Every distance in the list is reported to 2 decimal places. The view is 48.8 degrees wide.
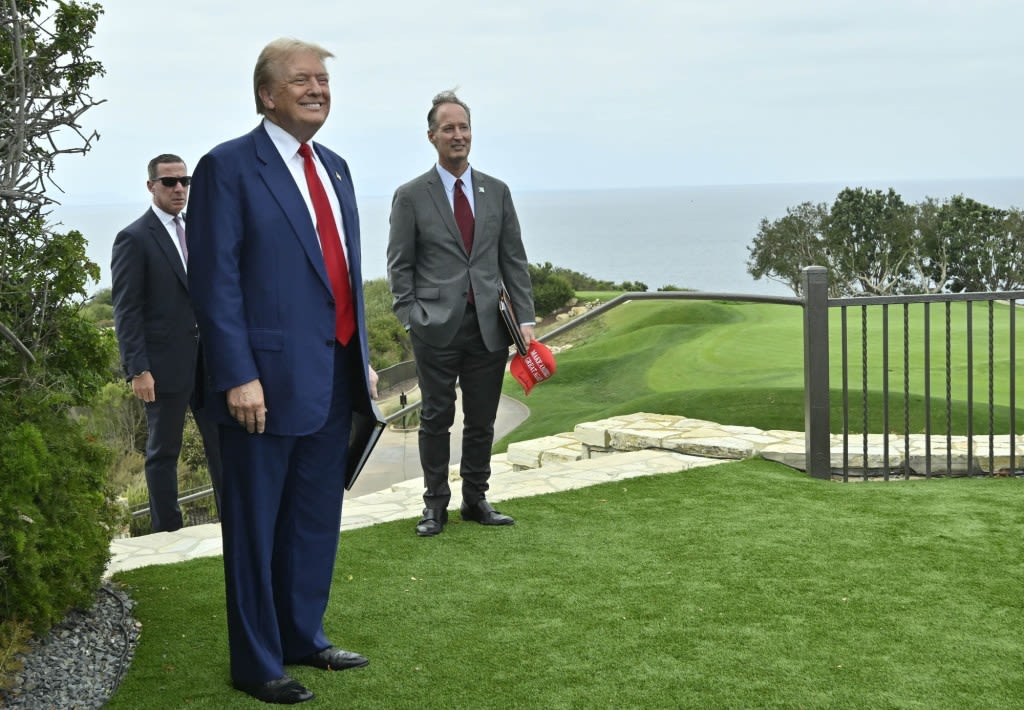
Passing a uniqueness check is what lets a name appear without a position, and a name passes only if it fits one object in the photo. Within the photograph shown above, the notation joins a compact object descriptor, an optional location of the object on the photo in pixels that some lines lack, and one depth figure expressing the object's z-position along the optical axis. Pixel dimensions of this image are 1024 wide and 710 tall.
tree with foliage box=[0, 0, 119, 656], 3.12
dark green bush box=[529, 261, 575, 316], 18.14
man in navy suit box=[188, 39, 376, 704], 2.88
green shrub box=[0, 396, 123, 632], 3.08
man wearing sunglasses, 5.05
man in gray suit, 4.75
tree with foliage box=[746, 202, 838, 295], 36.41
